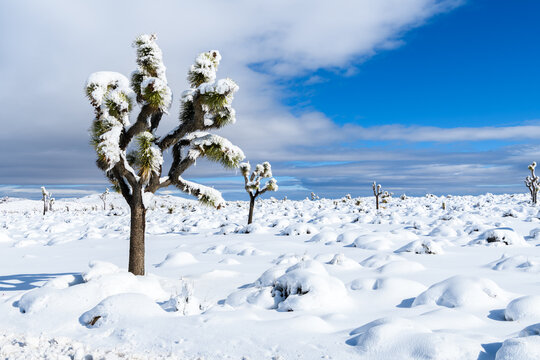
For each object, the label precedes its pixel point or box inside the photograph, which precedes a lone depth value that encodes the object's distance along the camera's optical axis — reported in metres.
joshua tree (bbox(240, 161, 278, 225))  22.16
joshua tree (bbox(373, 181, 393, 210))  33.00
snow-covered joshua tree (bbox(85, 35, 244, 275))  7.93
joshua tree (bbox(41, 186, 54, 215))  43.72
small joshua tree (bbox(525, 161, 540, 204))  34.28
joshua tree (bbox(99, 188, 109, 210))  52.02
